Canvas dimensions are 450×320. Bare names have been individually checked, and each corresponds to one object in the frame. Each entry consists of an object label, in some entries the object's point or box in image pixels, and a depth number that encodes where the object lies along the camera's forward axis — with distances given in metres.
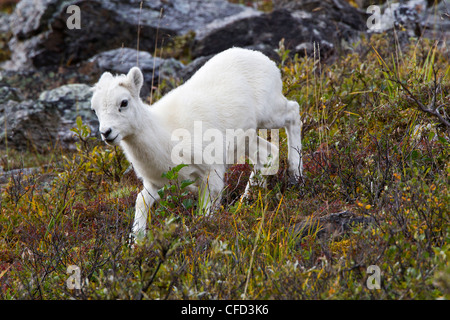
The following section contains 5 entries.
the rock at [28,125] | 10.48
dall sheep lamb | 5.80
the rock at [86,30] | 13.54
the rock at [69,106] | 10.54
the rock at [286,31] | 11.55
